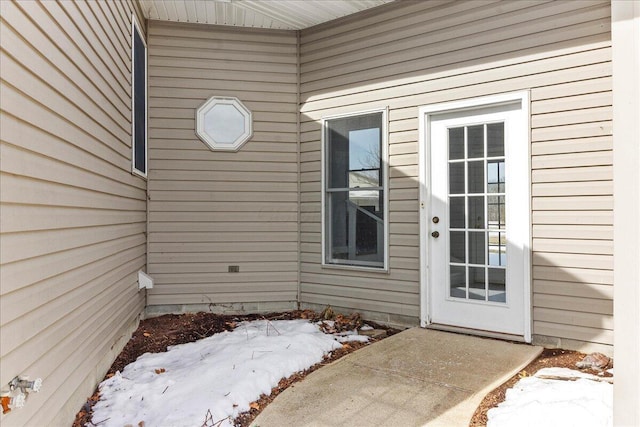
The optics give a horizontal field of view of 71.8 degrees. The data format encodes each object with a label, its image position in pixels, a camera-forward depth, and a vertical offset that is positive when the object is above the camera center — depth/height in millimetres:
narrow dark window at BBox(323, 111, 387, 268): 4395 +205
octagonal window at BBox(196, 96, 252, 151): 4684 +937
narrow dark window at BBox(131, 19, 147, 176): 3998 +1050
